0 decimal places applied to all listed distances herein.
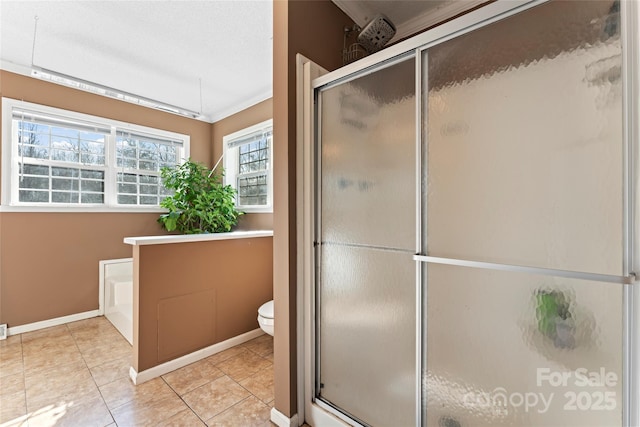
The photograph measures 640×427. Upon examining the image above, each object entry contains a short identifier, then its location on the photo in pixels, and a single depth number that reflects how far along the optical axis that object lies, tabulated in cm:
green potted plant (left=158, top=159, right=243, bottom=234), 315
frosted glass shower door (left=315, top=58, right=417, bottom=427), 122
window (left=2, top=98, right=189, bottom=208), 269
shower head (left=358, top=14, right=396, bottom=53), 173
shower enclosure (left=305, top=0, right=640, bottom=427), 81
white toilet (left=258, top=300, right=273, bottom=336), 216
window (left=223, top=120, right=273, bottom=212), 328
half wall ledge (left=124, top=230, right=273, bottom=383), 192
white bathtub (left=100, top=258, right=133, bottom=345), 267
